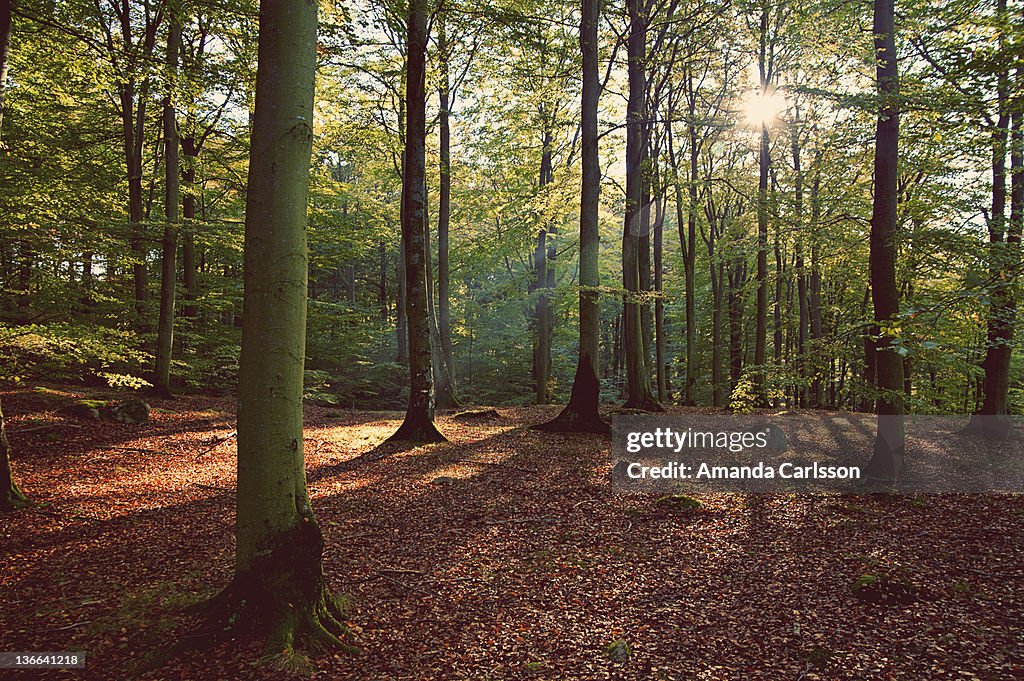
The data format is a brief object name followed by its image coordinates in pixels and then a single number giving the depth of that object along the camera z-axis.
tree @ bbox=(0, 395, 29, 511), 5.40
